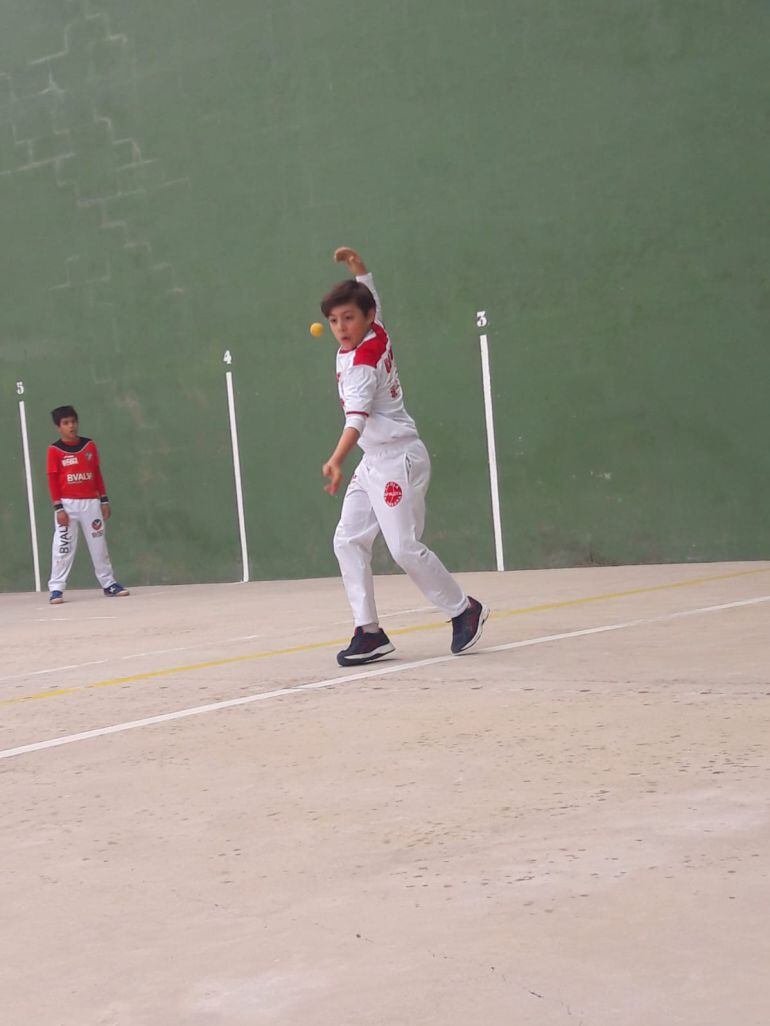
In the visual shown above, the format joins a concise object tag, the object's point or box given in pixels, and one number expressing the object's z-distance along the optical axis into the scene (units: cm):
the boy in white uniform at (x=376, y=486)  1137
